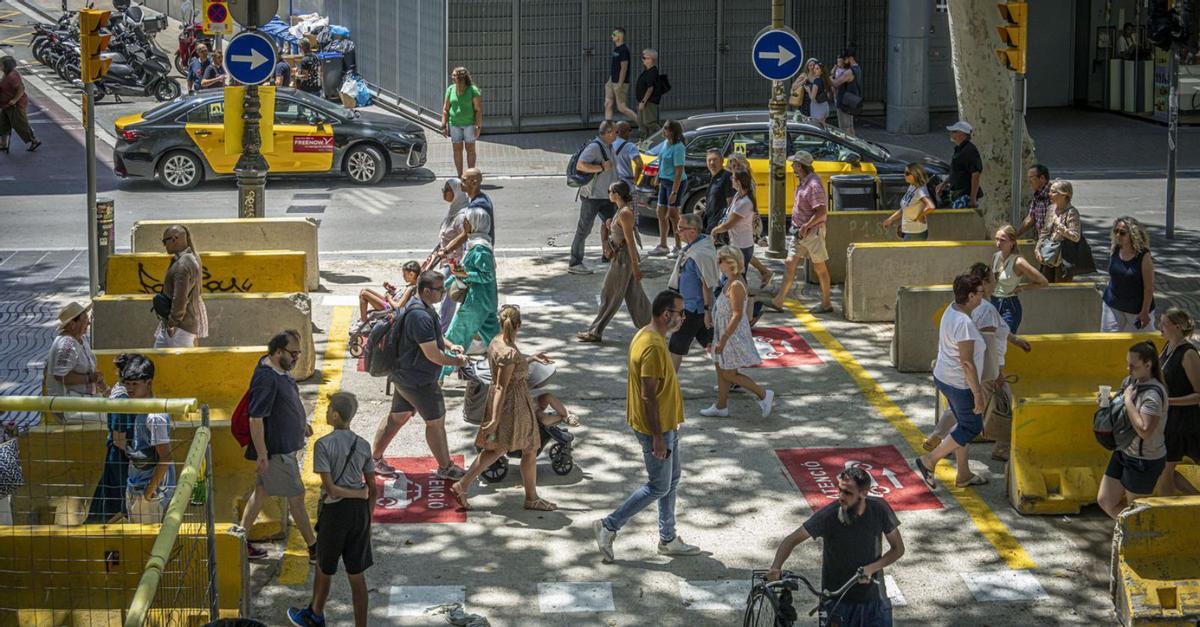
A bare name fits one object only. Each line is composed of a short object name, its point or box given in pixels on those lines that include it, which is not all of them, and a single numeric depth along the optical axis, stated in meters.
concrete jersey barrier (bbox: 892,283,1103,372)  14.20
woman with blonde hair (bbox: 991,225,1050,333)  13.05
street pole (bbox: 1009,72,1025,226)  15.77
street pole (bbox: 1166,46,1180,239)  19.94
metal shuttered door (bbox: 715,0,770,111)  29.80
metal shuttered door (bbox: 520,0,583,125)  28.41
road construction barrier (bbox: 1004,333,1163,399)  12.58
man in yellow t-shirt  10.09
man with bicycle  8.42
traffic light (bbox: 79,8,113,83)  14.18
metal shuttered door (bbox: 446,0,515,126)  27.92
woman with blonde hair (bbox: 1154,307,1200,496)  10.35
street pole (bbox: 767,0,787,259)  18.72
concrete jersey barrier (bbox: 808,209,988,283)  17.52
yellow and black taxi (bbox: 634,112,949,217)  20.36
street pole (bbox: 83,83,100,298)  14.23
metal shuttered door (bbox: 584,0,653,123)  28.75
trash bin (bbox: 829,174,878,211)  18.72
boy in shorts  9.02
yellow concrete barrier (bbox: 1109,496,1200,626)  9.47
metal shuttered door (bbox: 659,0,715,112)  29.38
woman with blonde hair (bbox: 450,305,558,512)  10.80
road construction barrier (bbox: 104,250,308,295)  15.29
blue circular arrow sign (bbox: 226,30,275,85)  16.88
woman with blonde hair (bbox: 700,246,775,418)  12.70
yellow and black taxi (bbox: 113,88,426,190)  23.05
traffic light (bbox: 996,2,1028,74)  15.09
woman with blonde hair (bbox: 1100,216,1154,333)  12.81
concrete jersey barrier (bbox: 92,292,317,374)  13.84
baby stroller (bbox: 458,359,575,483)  11.66
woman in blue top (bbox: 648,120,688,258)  18.80
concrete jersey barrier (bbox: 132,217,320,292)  16.62
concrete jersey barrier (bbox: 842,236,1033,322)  16.00
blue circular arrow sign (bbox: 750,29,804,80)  18.20
